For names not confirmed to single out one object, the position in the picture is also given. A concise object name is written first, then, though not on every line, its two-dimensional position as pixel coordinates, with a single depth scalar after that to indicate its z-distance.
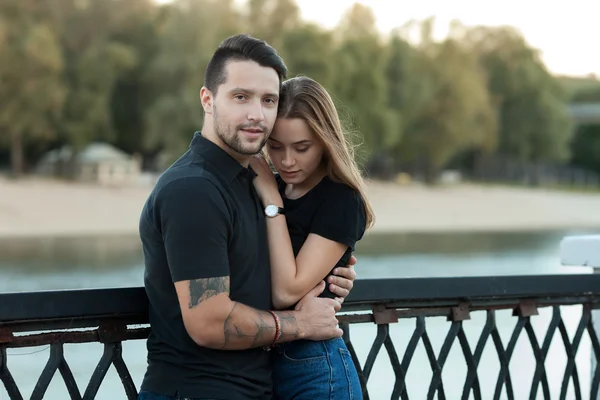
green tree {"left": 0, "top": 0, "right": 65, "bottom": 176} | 41.81
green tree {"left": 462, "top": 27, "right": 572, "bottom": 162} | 66.69
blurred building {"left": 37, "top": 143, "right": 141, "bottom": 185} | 45.78
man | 2.27
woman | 2.53
